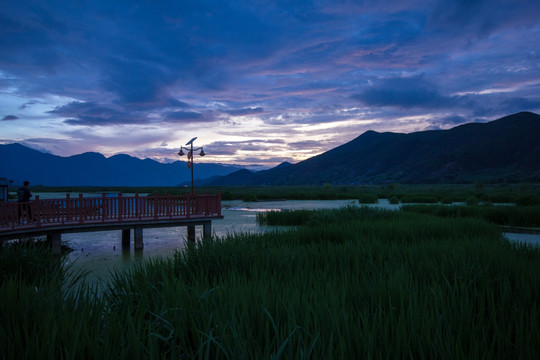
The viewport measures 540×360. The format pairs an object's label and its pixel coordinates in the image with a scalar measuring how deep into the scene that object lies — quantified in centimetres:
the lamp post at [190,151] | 1787
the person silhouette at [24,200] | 1215
